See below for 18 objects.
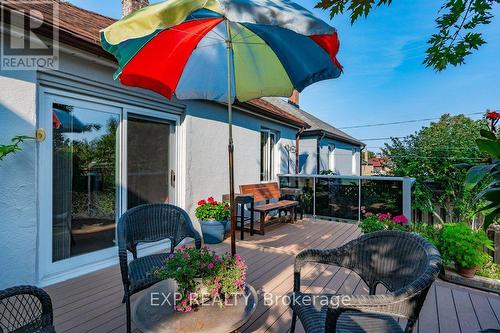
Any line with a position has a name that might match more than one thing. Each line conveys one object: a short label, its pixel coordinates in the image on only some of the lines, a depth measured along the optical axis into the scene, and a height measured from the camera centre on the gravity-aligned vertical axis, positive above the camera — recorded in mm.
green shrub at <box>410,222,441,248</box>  3529 -969
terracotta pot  3150 -1290
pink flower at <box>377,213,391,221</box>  4059 -782
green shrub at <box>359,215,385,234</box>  3877 -877
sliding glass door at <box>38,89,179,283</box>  2977 -107
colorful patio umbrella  1459 +977
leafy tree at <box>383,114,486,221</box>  4992 +167
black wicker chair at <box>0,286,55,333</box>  1380 -836
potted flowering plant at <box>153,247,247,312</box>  1671 -741
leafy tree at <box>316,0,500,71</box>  1974 +1180
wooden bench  5082 -703
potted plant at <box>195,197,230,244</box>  4500 -940
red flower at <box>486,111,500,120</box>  2303 +489
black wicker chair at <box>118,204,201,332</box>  2027 -686
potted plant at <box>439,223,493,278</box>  3146 -1023
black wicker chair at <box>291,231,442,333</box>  1326 -705
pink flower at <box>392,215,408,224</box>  3897 -795
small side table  4891 -648
